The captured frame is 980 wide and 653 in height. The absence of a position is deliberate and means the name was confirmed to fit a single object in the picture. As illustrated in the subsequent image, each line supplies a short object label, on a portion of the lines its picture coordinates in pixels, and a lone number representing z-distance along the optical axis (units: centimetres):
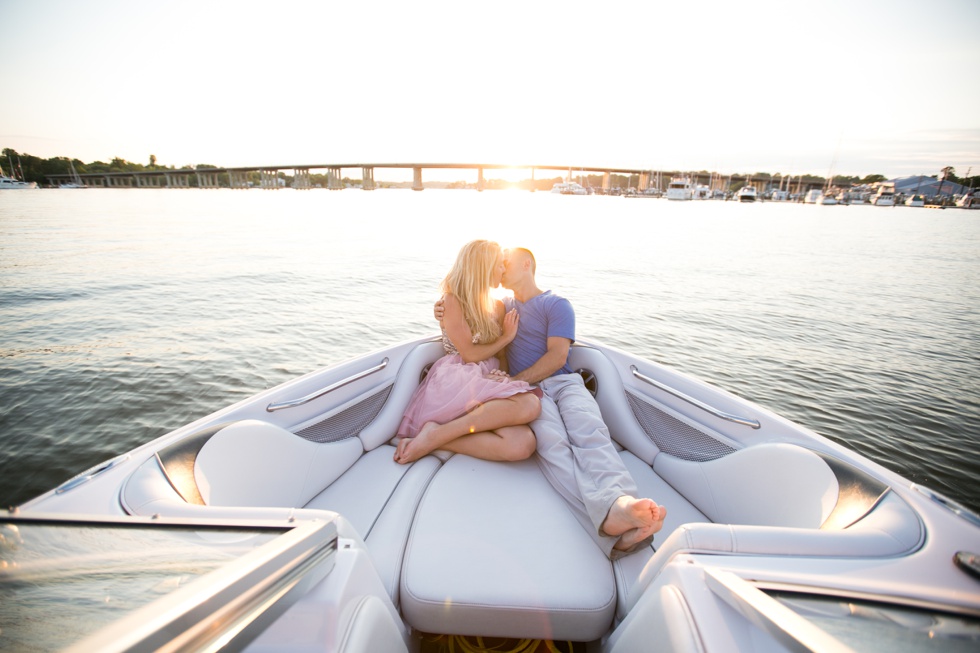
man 160
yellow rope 159
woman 214
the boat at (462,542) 64
